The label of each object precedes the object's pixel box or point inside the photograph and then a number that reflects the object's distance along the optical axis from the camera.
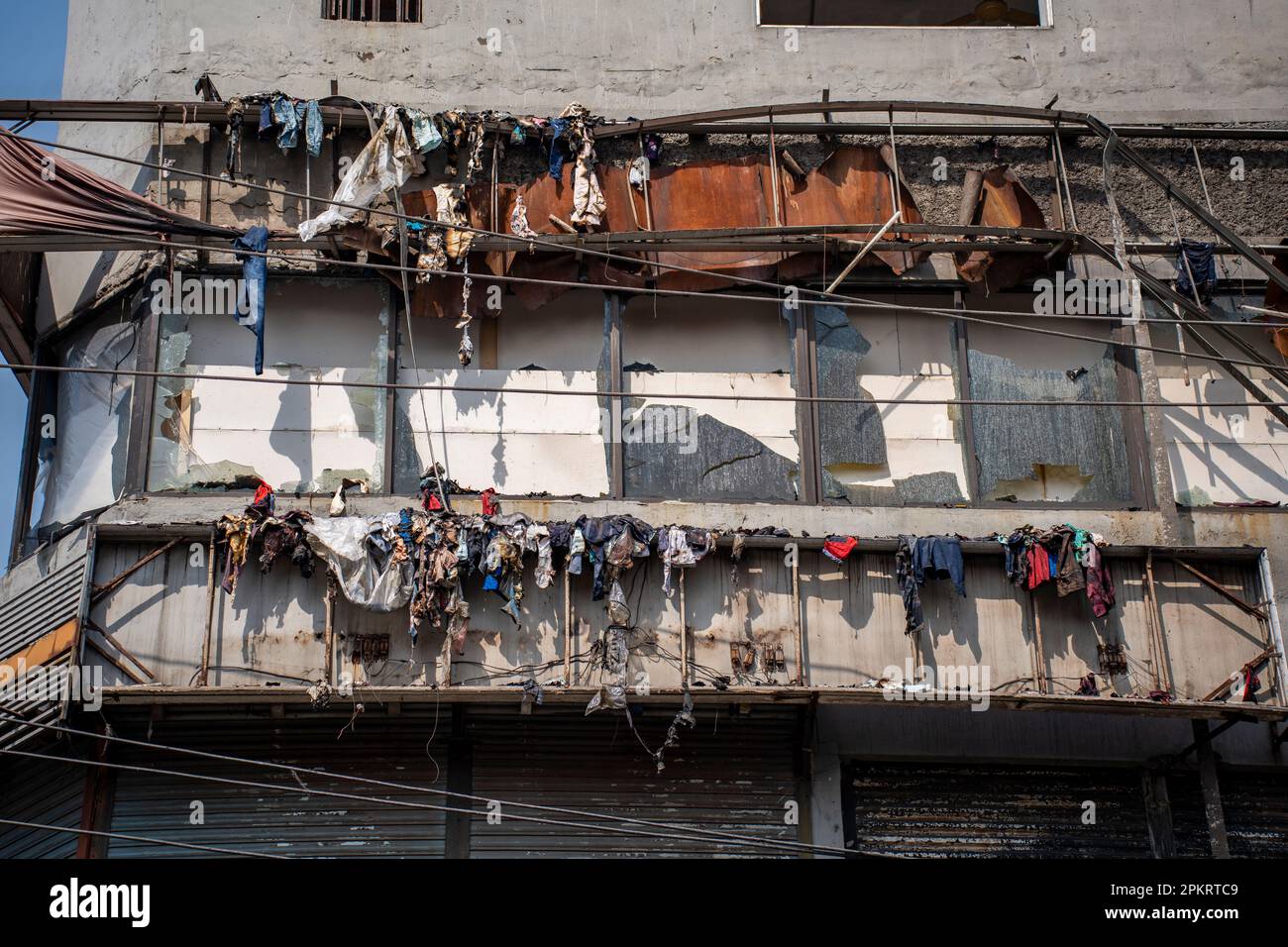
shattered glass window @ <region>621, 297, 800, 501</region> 13.89
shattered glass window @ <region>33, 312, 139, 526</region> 13.94
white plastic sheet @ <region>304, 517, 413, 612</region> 12.61
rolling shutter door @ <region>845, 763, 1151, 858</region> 13.19
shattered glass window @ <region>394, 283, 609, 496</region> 13.88
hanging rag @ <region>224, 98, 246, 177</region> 14.15
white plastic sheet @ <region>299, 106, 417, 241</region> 13.61
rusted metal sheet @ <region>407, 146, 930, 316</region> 14.16
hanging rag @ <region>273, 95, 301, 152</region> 14.15
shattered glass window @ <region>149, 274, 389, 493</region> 13.70
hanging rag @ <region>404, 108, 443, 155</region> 14.12
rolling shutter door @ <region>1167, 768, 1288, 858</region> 13.37
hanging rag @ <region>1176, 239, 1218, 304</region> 14.73
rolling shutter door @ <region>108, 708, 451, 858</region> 12.66
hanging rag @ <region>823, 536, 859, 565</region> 13.08
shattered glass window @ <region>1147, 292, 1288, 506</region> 14.48
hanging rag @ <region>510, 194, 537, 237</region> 14.12
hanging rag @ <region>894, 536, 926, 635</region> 12.97
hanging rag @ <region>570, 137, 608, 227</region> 14.23
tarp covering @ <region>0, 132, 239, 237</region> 13.34
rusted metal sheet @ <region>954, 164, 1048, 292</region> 14.41
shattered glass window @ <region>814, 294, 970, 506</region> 14.02
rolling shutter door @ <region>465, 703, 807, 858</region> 12.91
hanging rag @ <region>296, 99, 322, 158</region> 14.16
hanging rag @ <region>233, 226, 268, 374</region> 13.48
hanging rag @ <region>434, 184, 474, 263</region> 13.82
